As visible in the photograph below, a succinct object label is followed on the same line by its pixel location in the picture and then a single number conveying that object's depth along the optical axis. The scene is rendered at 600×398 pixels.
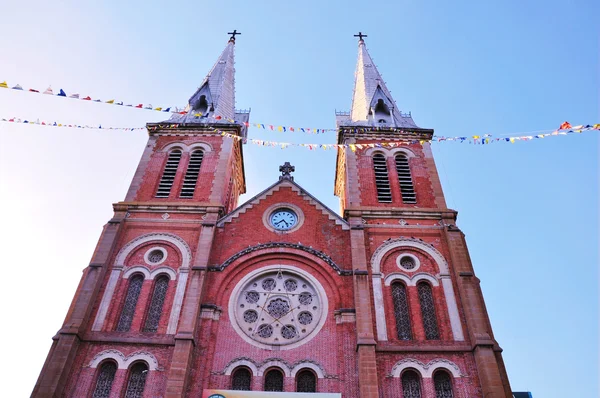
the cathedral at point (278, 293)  17.17
